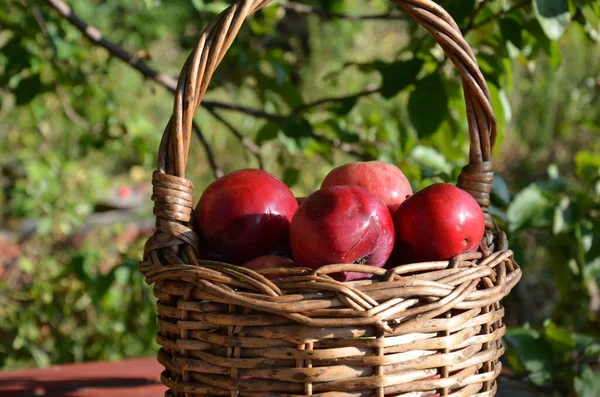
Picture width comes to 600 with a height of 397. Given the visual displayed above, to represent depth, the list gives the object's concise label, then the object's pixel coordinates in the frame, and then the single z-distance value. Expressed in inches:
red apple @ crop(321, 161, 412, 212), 71.4
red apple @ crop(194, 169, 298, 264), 68.6
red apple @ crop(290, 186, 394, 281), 67.1
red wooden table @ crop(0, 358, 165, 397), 76.2
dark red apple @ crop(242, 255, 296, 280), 67.7
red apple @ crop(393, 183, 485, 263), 67.6
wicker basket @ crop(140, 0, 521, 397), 65.0
